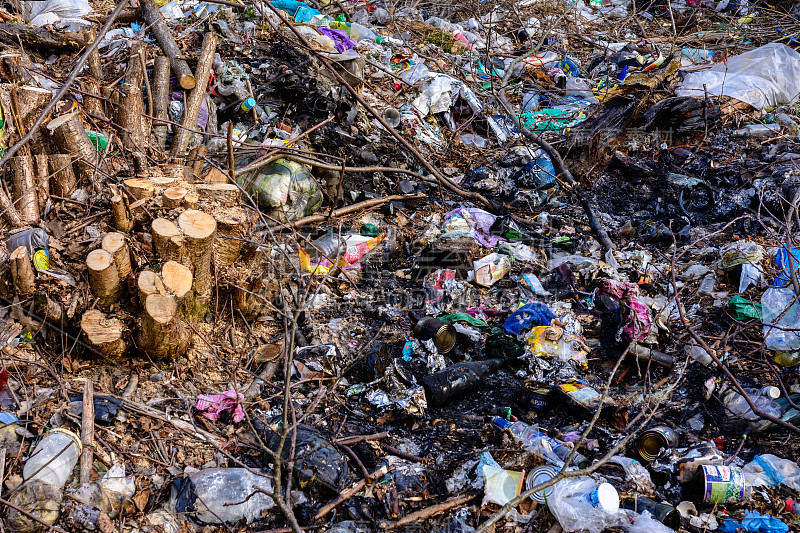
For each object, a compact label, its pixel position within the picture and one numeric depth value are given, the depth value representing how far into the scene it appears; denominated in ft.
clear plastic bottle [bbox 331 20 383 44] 19.93
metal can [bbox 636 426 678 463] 8.14
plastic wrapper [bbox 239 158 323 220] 13.17
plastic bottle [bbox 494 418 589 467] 8.17
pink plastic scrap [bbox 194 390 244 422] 8.79
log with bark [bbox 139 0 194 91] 14.56
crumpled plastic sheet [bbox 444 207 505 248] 14.16
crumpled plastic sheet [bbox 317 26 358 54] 17.94
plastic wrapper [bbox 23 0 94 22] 16.62
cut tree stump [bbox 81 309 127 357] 8.44
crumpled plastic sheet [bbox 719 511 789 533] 6.92
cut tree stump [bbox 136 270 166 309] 8.34
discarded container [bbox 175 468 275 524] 7.19
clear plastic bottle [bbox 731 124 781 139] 17.71
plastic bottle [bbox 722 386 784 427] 8.73
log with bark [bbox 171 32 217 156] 12.98
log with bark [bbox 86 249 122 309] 8.09
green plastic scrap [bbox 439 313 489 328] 11.53
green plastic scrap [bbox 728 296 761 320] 10.95
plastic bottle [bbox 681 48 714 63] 22.15
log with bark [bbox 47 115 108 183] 9.61
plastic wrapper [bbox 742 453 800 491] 7.66
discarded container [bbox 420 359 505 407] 9.50
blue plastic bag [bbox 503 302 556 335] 11.25
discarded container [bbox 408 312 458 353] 10.59
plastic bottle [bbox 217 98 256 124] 15.51
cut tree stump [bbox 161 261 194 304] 8.56
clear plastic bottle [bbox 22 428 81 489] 6.75
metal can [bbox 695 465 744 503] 7.29
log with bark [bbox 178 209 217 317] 8.73
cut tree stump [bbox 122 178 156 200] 9.32
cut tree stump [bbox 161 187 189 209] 9.18
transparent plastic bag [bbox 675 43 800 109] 18.62
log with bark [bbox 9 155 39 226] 9.04
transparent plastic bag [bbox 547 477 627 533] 6.82
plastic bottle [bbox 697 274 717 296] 12.23
